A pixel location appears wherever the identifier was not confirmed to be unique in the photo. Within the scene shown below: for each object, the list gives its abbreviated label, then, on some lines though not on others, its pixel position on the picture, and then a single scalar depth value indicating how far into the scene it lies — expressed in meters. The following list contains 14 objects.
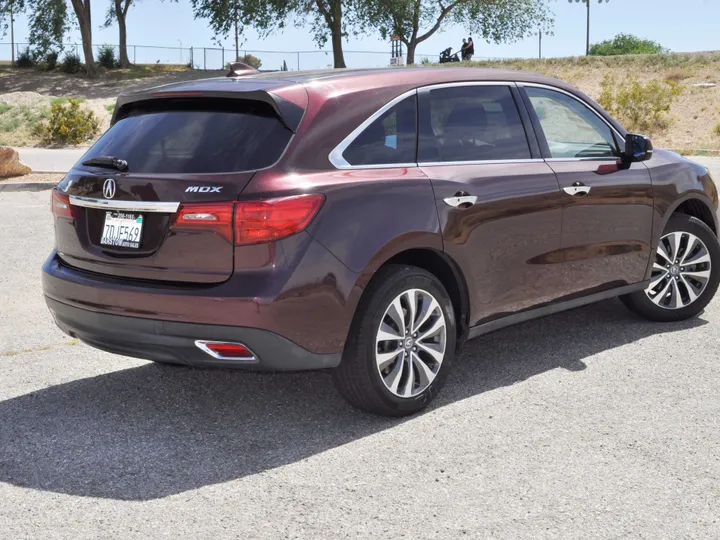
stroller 58.33
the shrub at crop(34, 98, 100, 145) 26.75
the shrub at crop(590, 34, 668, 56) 115.38
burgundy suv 4.44
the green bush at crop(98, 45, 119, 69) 56.59
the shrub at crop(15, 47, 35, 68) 56.59
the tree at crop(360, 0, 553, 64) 53.41
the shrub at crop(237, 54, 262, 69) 61.41
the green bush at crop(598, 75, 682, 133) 36.72
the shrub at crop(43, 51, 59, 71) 55.50
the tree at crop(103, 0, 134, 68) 56.03
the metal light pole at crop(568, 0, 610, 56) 82.68
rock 16.97
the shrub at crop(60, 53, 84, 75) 54.25
